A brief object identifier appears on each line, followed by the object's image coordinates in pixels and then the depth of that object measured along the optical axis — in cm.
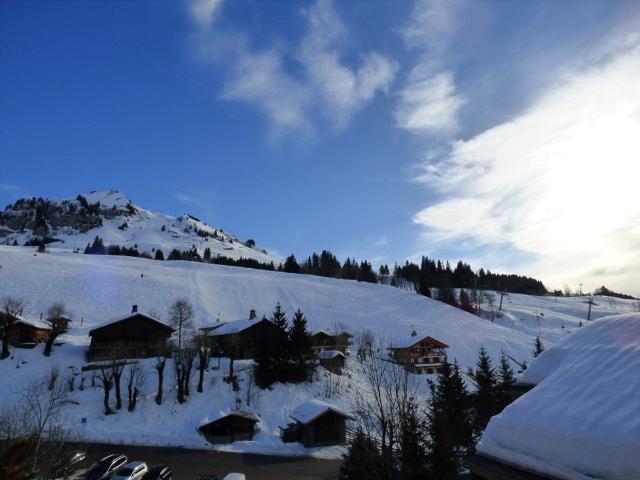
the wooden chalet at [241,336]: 5468
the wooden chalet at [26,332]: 5119
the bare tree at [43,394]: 3505
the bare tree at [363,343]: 6405
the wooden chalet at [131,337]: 5059
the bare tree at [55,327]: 4950
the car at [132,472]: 2255
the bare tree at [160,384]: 3988
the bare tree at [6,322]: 4712
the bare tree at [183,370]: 4056
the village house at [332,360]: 5497
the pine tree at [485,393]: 3189
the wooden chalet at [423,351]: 6778
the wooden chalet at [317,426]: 3553
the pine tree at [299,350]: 4800
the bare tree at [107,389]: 3749
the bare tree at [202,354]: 4325
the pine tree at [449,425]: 1711
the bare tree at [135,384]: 3862
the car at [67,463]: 1859
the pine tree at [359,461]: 1729
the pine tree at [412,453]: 1708
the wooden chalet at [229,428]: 3528
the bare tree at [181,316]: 5988
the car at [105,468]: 2305
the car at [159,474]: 2272
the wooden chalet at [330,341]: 6482
